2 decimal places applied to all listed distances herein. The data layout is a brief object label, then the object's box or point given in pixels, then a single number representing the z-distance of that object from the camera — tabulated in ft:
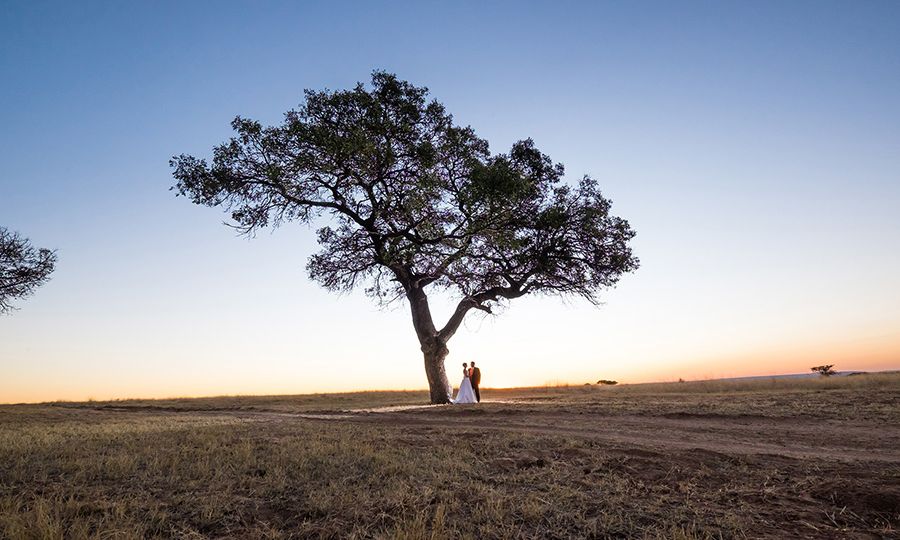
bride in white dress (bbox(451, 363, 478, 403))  80.18
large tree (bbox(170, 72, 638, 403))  73.10
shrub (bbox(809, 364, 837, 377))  138.62
